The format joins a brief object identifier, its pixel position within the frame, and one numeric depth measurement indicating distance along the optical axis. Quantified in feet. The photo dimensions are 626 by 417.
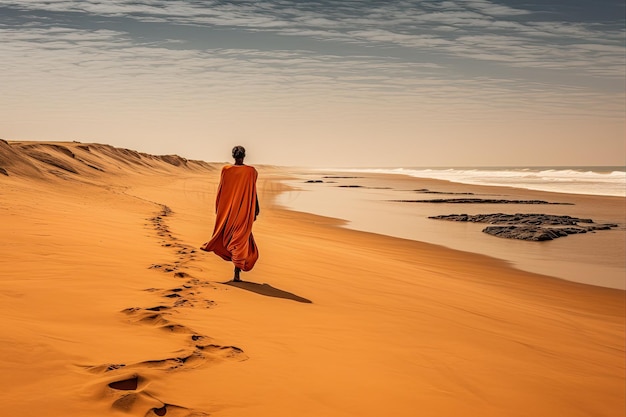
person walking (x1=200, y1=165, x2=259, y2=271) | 25.31
